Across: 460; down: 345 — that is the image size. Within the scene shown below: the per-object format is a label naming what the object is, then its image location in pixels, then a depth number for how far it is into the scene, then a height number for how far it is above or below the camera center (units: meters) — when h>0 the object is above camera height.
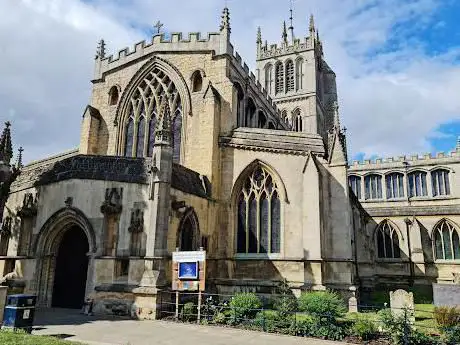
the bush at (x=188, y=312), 14.08 -1.64
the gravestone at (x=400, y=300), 13.66 -1.03
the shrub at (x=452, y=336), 10.43 -1.70
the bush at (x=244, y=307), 13.43 -1.35
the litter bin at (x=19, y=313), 10.69 -1.36
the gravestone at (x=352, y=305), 16.72 -1.50
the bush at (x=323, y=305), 12.35 -1.18
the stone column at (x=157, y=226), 14.38 +1.51
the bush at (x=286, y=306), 13.03 -1.30
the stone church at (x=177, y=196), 15.63 +3.10
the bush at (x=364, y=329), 11.48 -1.73
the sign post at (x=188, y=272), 14.23 -0.20
